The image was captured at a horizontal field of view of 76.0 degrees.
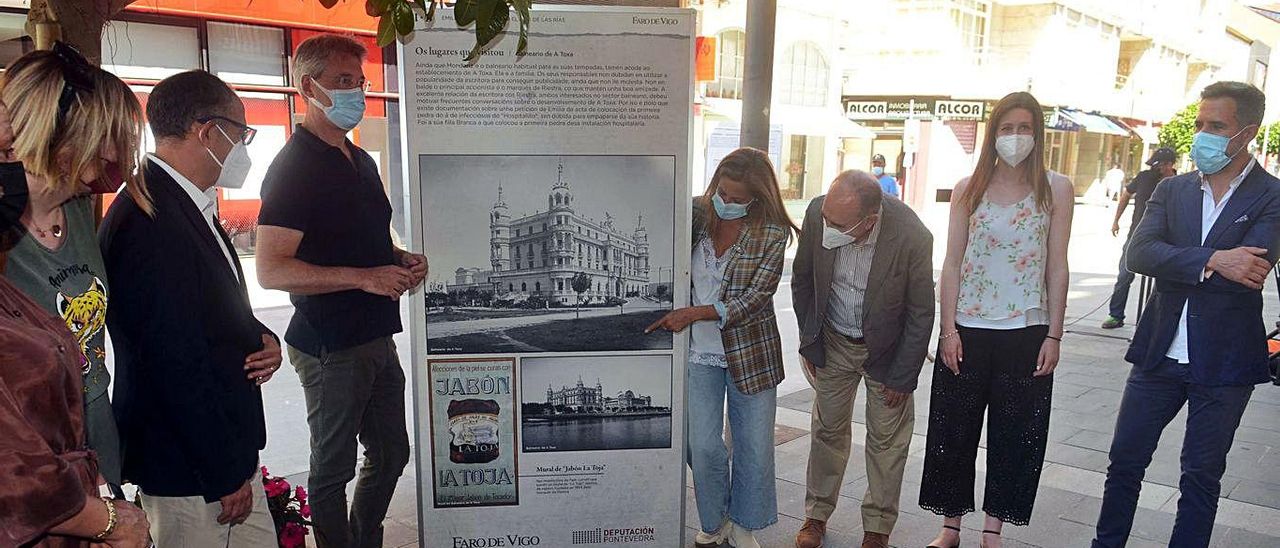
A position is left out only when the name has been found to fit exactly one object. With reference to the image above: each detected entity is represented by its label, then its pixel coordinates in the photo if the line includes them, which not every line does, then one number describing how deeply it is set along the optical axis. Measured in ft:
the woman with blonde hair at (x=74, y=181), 6.09
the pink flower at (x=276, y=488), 10.57
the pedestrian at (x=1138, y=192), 28.35
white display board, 9.39
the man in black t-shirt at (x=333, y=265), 9.20
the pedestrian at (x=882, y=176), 39.83
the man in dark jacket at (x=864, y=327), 11.22
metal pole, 14.17
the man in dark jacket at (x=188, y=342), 7.02
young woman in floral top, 11.00
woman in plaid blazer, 11.01
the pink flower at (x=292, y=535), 10.39
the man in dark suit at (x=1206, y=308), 10.19
